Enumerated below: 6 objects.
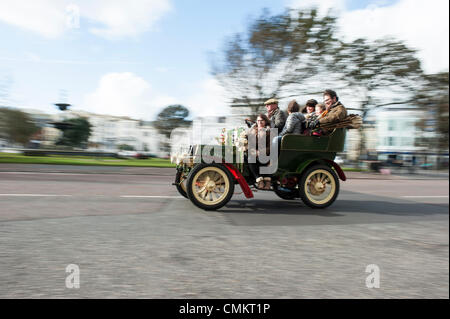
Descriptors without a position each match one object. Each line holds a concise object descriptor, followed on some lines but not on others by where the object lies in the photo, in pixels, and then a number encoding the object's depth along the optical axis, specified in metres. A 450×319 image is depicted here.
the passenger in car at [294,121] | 4.80
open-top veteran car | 4.95
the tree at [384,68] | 12.96
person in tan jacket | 4.74
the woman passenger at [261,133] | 4.32
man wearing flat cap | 4.55
